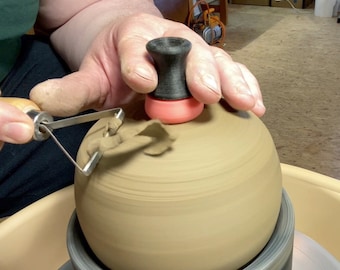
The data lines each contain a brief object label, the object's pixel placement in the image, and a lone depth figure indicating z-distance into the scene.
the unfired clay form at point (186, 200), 0.48
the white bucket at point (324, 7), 2.50
